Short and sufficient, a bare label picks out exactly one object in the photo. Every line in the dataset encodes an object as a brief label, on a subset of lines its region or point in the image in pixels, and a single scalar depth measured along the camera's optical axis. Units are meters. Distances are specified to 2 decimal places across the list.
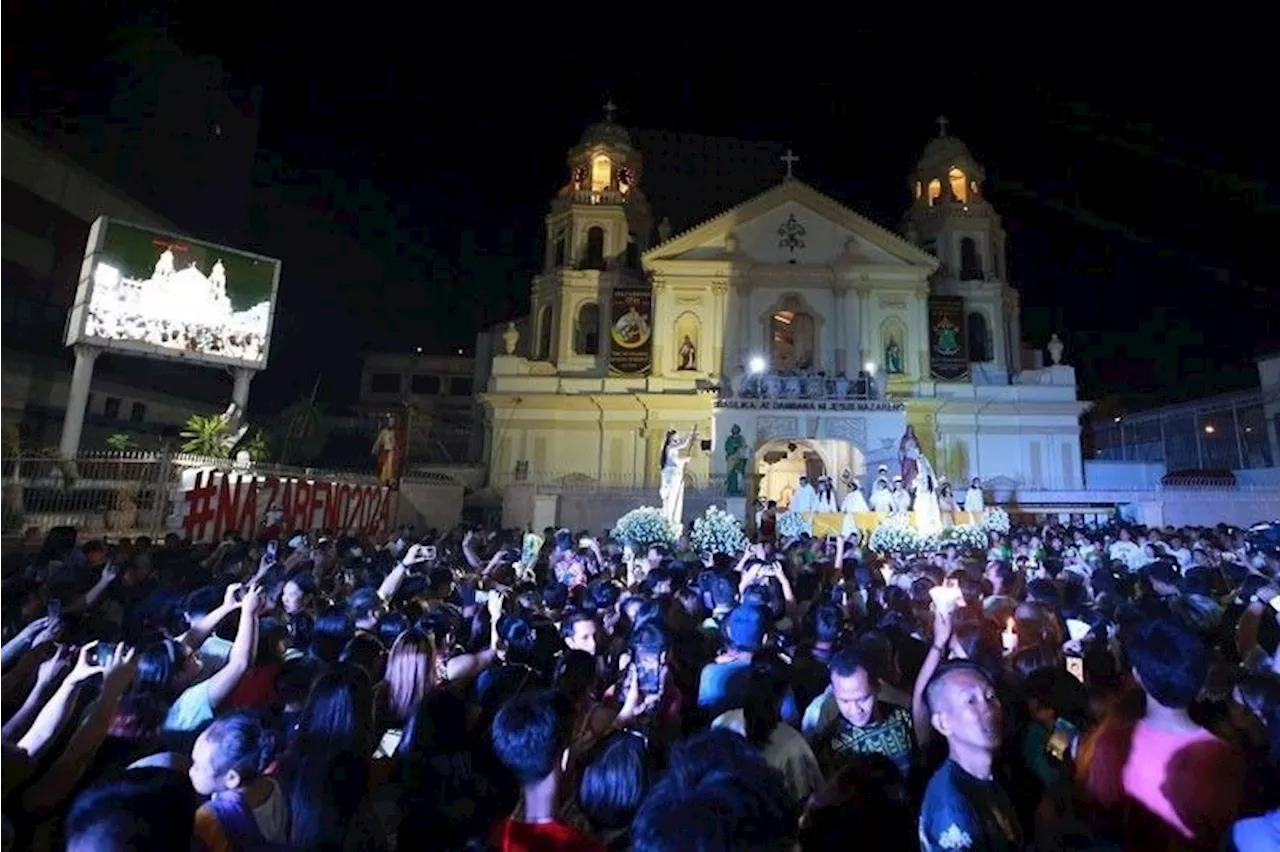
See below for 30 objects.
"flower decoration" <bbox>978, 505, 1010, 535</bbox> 19.20
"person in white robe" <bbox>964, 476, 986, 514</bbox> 21.72
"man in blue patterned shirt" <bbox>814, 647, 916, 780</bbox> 3.13
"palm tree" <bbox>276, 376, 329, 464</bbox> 33.19
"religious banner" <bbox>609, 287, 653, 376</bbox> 33.75
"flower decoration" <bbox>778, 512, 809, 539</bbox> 19.61
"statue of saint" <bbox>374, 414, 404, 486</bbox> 22.80
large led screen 21.98
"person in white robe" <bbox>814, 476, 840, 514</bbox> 22.00
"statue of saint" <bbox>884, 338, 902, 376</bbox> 33.53
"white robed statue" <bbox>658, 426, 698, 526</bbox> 19.14
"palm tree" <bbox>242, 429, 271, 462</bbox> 23.77
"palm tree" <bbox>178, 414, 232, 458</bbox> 20.48
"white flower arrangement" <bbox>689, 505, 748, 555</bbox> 17.11
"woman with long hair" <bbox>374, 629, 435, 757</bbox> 3.53
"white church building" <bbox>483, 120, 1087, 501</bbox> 32.47
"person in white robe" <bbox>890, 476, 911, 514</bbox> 19.95
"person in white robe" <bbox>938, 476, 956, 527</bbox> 19.89
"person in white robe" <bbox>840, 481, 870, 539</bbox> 20.32
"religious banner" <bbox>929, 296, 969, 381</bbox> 33.59
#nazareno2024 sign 15.40
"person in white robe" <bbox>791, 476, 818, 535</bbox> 22.16
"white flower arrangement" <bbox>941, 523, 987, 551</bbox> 15.95
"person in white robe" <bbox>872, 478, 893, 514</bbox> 20.33
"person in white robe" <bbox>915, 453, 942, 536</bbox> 19.33
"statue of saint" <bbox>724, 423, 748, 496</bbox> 23.58
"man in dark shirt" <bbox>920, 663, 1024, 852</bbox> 2.22
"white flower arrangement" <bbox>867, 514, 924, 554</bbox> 16.55
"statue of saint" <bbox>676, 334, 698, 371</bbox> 33.72
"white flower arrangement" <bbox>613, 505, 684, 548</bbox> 17.50
